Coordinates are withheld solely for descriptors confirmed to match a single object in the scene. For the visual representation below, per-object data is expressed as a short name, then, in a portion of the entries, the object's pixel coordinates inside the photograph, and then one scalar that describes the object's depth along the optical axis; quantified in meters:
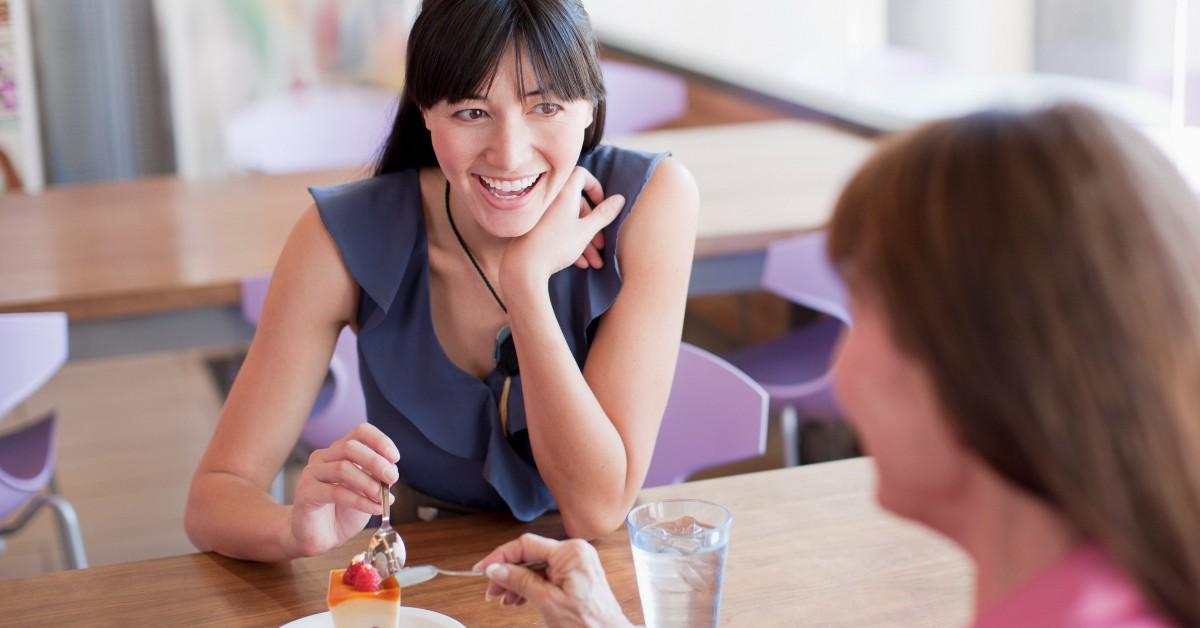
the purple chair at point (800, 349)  2.48
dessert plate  1.15
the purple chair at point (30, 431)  2.13
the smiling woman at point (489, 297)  1.42
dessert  1.09
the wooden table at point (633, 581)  1.19
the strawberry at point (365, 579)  1.10
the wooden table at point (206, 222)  2.40
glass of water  1.09
